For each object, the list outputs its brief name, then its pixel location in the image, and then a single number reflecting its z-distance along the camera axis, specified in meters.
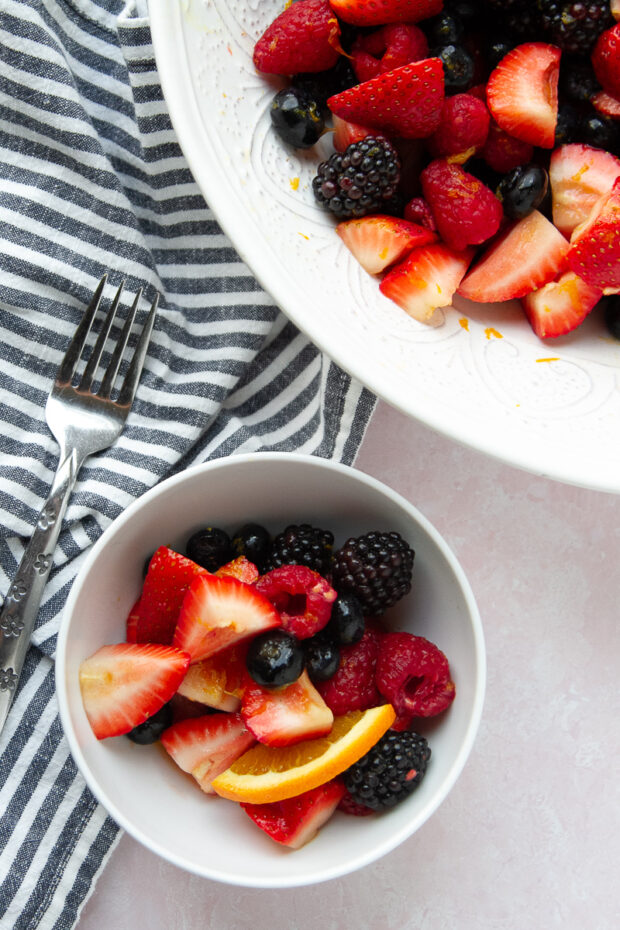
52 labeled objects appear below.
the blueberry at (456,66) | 0.61
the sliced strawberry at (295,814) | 0.61
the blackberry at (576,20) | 0.60
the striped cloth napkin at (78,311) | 0.64
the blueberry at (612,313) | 0.62
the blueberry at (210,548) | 0.63
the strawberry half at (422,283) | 0.61
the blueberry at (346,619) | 0.61
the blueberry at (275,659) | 0.60
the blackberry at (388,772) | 0.61
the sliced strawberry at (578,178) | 0.61
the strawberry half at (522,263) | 0.62
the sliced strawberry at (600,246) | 0.60
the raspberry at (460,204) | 0.61
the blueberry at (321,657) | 0.61
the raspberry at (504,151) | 0.62
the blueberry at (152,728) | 0.62
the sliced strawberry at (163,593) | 0.62
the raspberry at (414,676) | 0.62
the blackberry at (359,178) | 0.60
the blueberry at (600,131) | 0.61
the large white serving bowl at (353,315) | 0.59
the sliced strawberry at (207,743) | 0.62
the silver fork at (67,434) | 0.64
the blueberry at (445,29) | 0.61
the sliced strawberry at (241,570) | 0.63
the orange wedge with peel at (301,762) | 0.60
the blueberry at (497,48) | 0.61
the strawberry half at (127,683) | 0.60
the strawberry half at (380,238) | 0.61
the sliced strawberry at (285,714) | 0.61
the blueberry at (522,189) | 0.61
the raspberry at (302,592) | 0.61
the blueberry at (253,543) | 0.64
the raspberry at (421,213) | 0.62
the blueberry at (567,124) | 0.62
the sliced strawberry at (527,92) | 0.61
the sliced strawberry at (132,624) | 0.63
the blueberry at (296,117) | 0.61
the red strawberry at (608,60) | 0.60
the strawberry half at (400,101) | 0.59
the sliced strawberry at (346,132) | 0.61
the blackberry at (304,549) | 0.63
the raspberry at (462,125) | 0.61
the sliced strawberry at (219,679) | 0.62
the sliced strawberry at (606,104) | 0.61
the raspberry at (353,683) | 0.62
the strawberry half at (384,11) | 0.60
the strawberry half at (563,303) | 0.62
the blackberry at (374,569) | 0.61
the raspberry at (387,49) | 0.60
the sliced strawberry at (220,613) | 0.60
